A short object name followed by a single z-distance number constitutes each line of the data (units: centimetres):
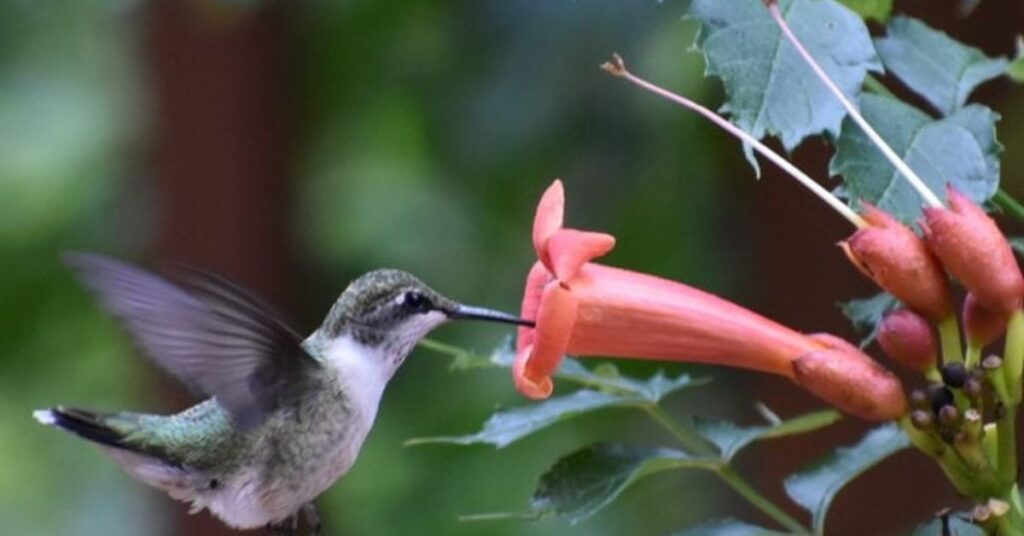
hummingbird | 275
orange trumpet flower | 268
